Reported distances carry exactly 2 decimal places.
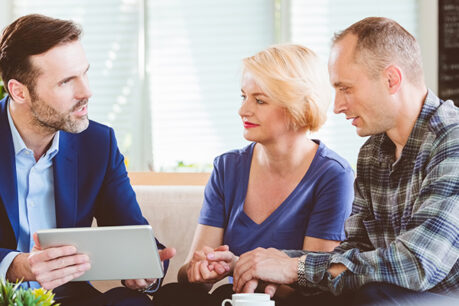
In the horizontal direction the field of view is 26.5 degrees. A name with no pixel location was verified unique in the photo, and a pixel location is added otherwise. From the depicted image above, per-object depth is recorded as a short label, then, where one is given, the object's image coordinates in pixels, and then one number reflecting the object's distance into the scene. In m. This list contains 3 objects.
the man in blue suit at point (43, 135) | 2.02
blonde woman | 2.12
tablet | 1.76
